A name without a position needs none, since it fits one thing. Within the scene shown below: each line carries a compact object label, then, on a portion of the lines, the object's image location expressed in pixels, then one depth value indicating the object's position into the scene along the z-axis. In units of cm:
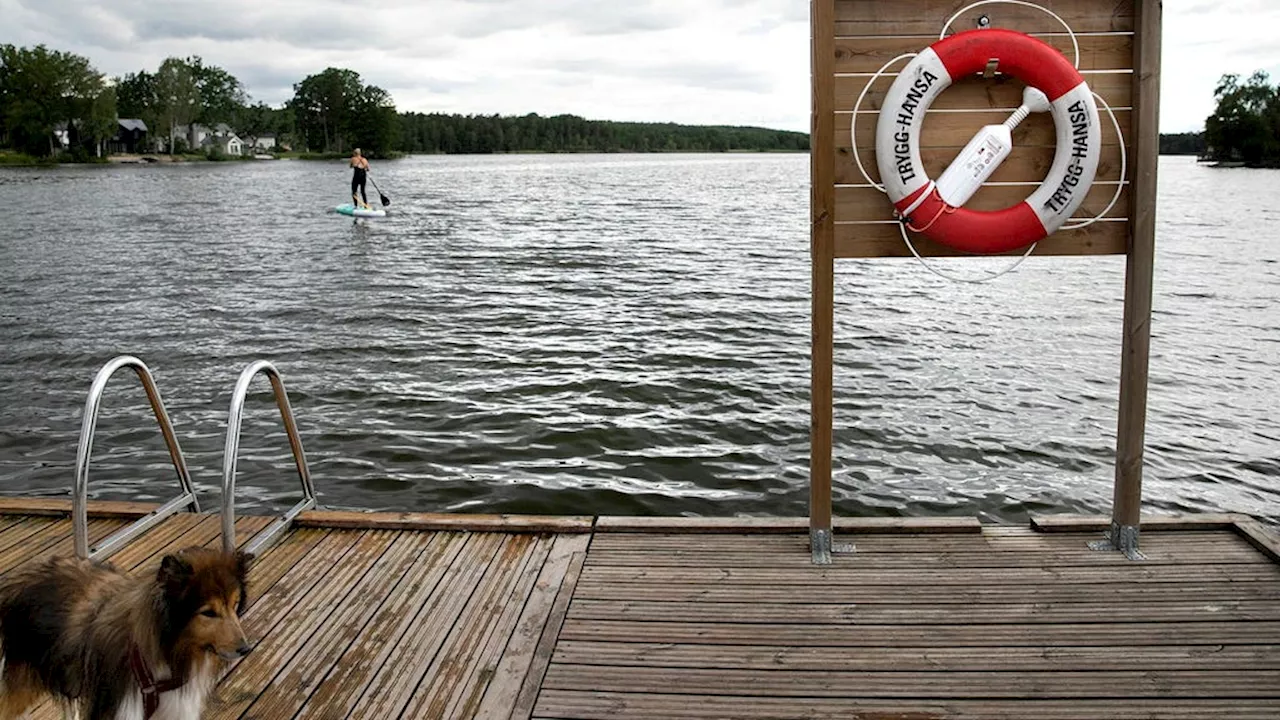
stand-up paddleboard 2656
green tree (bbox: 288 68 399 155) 10056
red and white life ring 326
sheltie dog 207
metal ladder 316
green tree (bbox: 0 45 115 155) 7131
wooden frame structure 333
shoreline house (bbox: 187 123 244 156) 9706
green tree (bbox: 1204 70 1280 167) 7356
